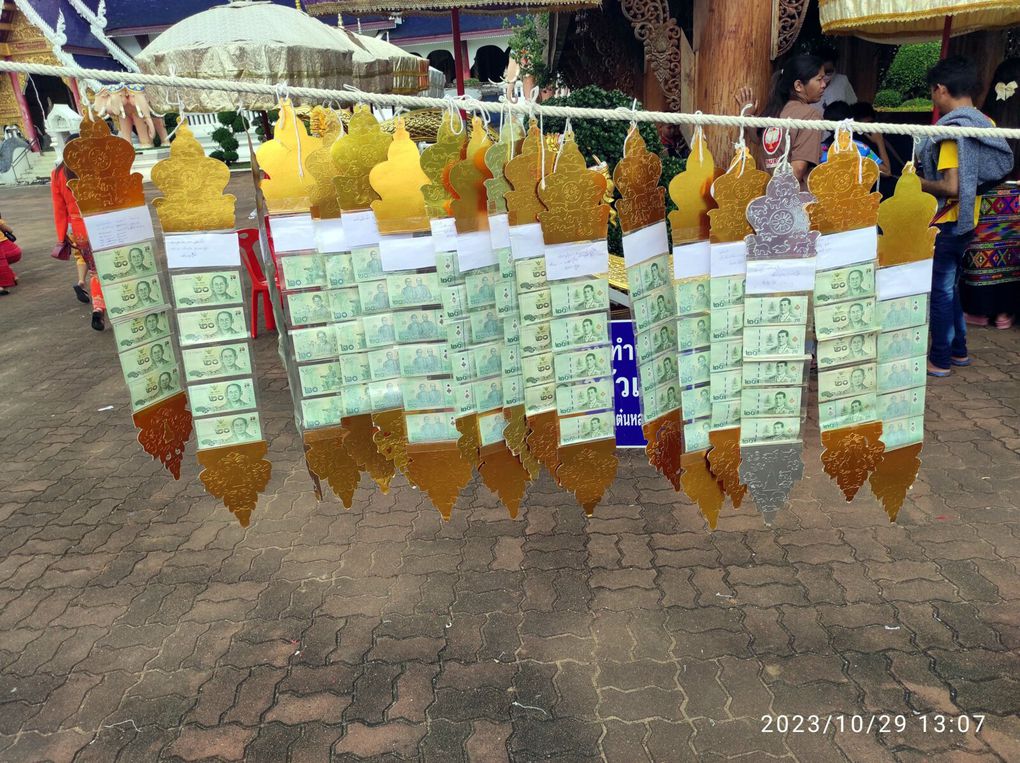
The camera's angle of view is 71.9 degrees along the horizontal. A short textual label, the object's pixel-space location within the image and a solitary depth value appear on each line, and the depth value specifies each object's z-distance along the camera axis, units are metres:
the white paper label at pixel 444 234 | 1.67
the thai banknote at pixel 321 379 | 1.81
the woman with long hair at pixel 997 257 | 4.99
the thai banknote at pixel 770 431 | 1.79
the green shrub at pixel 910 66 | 12.61
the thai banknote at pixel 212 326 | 1.67
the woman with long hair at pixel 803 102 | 4.03
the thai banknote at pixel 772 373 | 1.74
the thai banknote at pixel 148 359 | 1.70
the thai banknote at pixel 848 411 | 1.79
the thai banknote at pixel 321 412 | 1.84
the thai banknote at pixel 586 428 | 1.85
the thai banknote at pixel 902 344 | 1.76
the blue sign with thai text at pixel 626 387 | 3.25
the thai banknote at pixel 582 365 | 1.78
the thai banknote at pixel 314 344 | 1.78
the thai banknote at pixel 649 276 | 1.74
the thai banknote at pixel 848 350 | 1.74
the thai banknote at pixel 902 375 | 1.80
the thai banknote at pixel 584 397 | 1.81
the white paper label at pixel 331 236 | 1.68
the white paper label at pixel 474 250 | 1.70
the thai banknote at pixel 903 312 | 1.72
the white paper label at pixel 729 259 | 1.63
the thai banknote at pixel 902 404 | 1.82
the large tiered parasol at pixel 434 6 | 5.33
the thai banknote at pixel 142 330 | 1.67
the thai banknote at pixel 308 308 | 1.74
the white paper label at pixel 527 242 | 1.64
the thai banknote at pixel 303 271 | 1.70
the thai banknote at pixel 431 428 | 1.85
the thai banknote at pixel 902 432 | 1.85
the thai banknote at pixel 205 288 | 1.63
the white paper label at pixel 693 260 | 1.69
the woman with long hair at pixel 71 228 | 6.20
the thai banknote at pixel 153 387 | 1.72
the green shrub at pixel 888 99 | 11.31
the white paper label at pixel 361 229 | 1.66
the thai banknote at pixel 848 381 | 1.77
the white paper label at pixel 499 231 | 1.70
